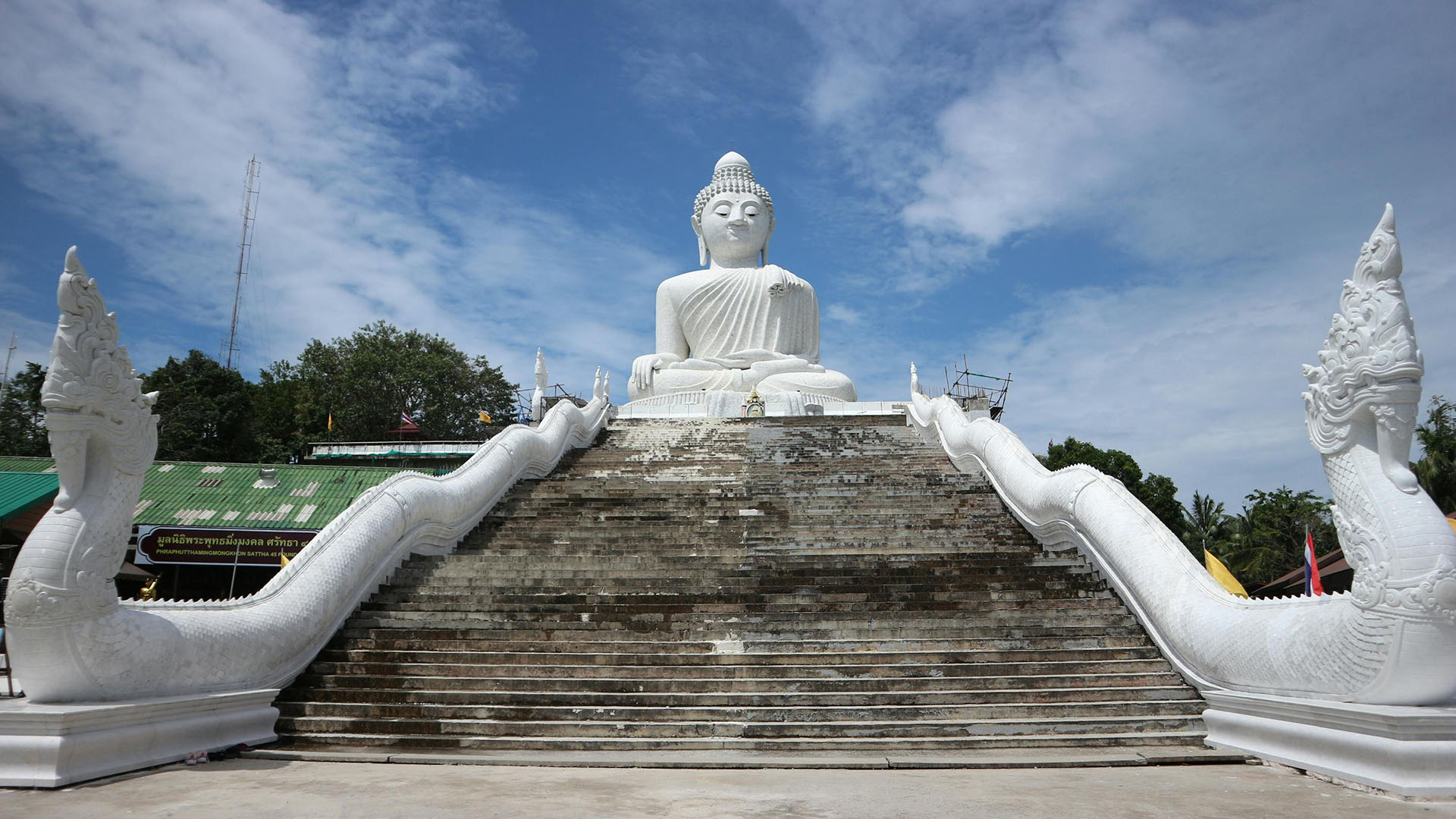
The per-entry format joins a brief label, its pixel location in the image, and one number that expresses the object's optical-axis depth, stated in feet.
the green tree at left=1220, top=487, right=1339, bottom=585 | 96.68
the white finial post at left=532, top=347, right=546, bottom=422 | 66.23
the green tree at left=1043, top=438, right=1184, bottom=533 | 114.62
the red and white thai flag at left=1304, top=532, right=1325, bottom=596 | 34.93
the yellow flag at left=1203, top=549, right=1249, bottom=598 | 42.83
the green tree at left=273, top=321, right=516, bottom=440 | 127.44
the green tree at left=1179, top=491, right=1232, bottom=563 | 120.78
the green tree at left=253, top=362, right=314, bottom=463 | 120.16
